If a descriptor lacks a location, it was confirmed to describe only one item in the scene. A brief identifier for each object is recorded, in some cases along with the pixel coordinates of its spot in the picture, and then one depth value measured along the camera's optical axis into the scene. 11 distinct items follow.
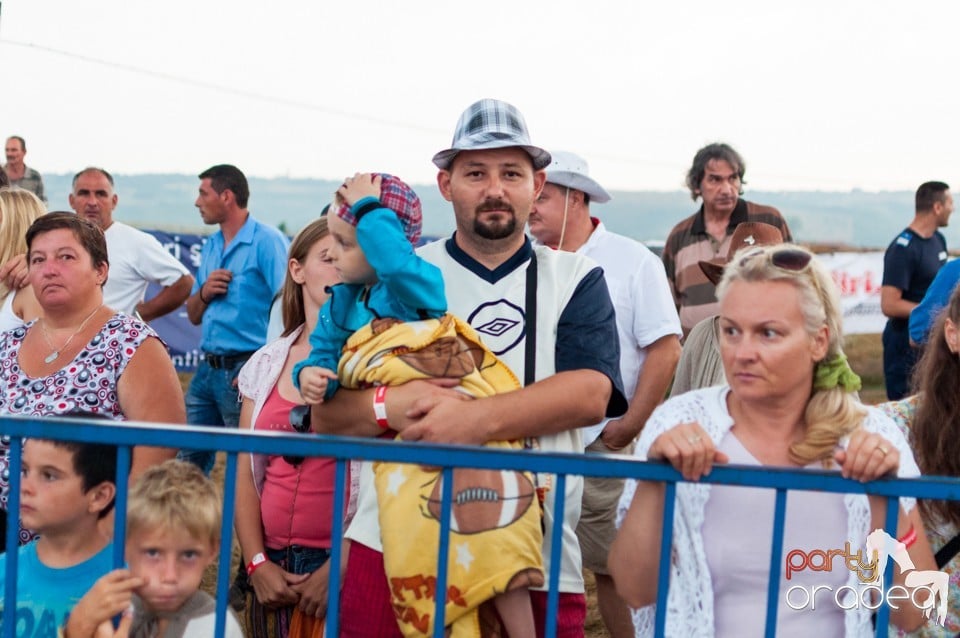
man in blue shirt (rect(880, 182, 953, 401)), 8.09
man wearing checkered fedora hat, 2.68
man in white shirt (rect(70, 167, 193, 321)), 6.52
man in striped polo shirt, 5.65
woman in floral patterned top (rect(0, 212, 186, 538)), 3.49
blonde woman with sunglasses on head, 2.45
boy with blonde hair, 2.62
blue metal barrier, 2.34
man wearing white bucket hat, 4.39
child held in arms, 2.57
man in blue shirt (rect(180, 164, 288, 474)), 6.66
